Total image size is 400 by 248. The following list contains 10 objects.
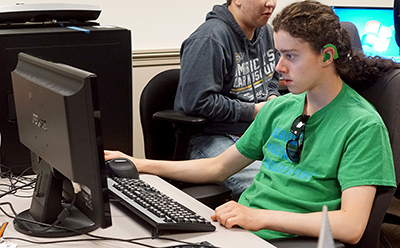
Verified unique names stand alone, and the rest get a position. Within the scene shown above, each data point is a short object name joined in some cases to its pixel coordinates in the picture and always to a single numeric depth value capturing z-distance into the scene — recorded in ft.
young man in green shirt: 8.01
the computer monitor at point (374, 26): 14.19
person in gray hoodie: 10.52
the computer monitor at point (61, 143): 7.21
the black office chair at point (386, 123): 8.12
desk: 7.68
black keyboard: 7.79
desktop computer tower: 8.75
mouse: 8.71
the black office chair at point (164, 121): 10.47
